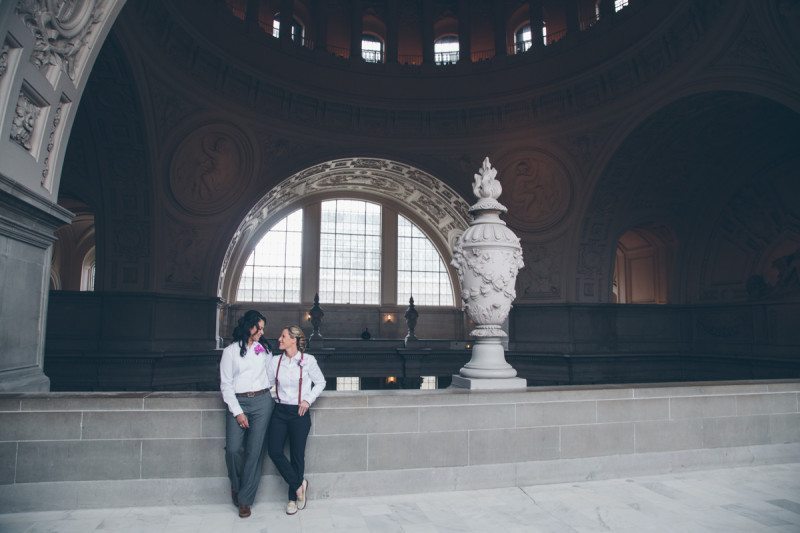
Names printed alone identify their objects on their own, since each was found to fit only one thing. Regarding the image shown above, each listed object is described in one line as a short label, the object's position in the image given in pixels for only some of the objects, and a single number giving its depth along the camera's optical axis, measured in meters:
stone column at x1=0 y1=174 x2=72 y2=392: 5.64
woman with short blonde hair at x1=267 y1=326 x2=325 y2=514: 5.18
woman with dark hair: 5.04
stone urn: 6.61
